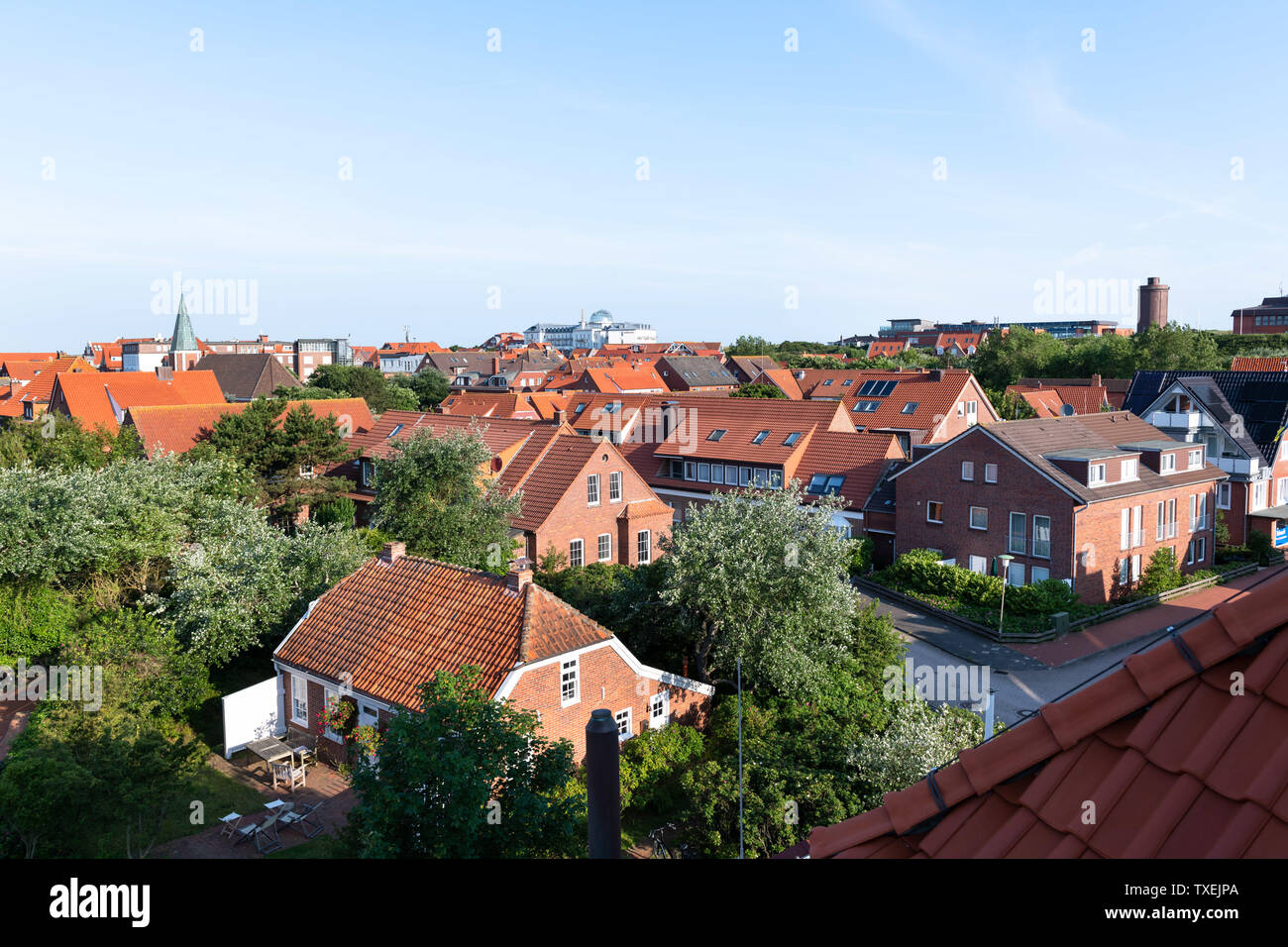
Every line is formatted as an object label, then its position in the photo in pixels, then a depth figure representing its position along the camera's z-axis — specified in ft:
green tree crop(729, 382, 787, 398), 221.46
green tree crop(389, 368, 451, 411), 336.49
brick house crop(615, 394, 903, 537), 140.05
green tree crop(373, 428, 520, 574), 101.14
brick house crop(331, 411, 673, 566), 117.08
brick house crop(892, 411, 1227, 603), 112.78
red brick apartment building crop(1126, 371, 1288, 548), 141.18
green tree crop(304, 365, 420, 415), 290.35
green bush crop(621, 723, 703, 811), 64.39
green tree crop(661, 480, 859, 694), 73.10
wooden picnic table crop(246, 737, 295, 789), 65.77
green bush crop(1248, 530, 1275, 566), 136.46
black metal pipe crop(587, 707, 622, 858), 13.87
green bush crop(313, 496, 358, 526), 125.70
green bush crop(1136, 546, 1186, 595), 118.91
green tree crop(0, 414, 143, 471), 112.16
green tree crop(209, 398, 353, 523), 124.47
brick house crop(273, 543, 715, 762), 64.34
